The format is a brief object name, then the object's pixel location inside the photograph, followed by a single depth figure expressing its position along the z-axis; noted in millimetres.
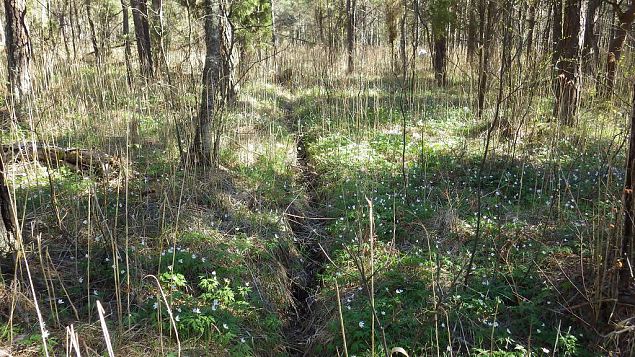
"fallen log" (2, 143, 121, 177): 4246
